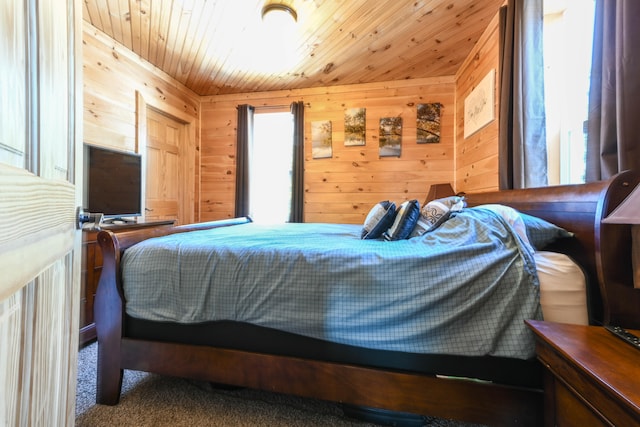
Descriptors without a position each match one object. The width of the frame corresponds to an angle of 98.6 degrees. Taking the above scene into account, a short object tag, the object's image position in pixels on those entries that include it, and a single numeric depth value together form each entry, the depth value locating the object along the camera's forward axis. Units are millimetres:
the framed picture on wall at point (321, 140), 3826
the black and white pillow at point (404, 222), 1573
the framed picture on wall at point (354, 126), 3723
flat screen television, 2307
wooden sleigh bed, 992
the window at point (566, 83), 1760
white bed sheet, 985
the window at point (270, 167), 4023
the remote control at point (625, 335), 739
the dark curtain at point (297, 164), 3838
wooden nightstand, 591
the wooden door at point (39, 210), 427
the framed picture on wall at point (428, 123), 3506
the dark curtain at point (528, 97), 1840
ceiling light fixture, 2354
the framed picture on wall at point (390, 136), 3619
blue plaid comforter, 1014
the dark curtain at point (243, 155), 3986
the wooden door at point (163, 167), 3406
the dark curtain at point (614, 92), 1025
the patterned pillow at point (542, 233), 1162
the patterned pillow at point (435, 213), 1491
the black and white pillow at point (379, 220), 1665
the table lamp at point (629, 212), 667
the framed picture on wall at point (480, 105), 2459
